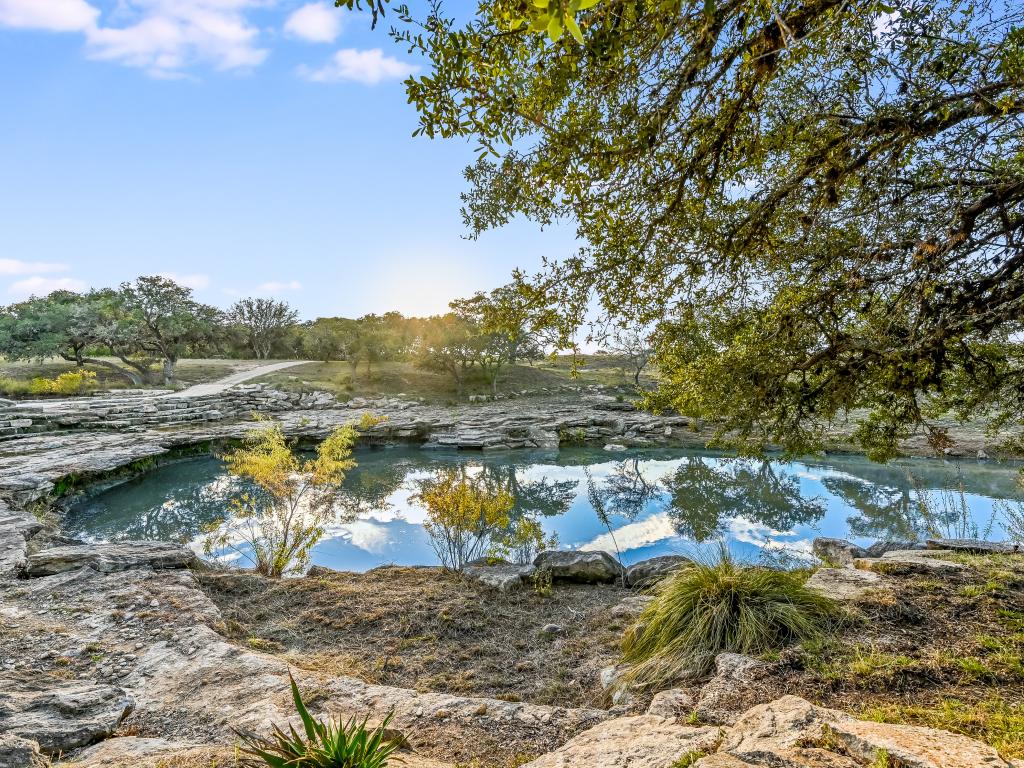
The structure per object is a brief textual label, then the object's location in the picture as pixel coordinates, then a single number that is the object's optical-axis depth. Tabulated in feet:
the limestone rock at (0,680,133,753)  7.90
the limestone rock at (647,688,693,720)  8.65
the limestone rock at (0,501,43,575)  18.53
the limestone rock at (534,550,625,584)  22.40
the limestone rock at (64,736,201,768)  7.07
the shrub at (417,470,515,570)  23.99
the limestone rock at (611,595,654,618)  17.34
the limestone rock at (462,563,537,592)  20.49
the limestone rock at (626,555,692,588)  21.54
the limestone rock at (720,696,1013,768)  5.46
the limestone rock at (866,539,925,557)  24.90
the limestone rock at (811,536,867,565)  25.09
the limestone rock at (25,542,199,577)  18.25
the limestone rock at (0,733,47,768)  6.88
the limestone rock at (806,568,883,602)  13.14
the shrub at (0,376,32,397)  79.02
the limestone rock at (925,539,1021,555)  21.32
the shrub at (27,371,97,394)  80.38
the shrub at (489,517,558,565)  25.72
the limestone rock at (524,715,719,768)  6.52
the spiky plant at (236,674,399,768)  5.59
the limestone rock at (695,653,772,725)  8.30
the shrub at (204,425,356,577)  23.57
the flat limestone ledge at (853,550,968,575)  14.99
